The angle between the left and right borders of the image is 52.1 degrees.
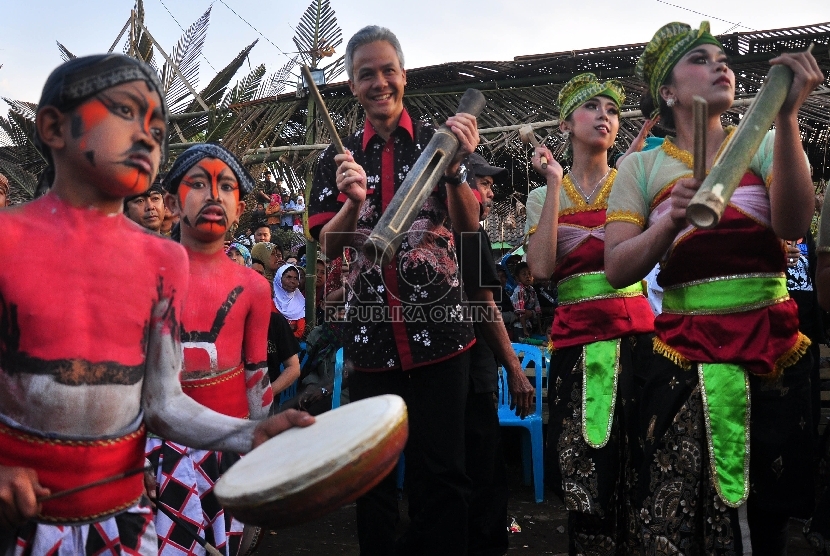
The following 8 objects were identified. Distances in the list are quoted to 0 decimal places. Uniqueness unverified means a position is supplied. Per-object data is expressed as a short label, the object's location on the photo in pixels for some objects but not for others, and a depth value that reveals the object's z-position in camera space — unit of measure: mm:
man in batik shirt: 3396
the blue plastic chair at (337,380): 6531
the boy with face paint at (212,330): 3383
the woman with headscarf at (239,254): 6845
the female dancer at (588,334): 3621
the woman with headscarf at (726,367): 2625
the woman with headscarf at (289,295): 8633
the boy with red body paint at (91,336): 1807
